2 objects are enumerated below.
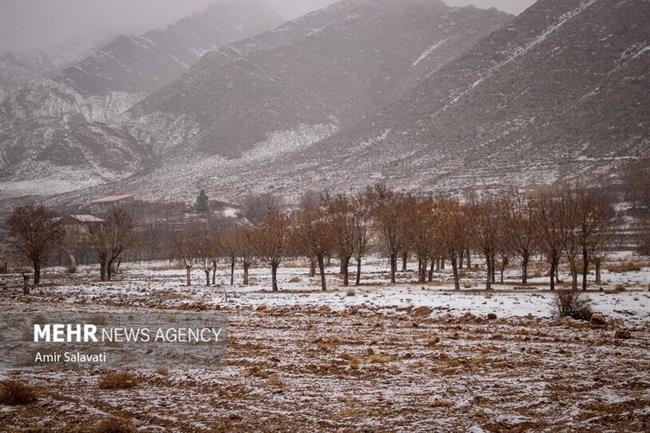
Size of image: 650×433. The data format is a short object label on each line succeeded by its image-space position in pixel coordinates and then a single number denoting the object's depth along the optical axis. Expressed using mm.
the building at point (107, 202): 176275
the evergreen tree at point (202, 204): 149125
